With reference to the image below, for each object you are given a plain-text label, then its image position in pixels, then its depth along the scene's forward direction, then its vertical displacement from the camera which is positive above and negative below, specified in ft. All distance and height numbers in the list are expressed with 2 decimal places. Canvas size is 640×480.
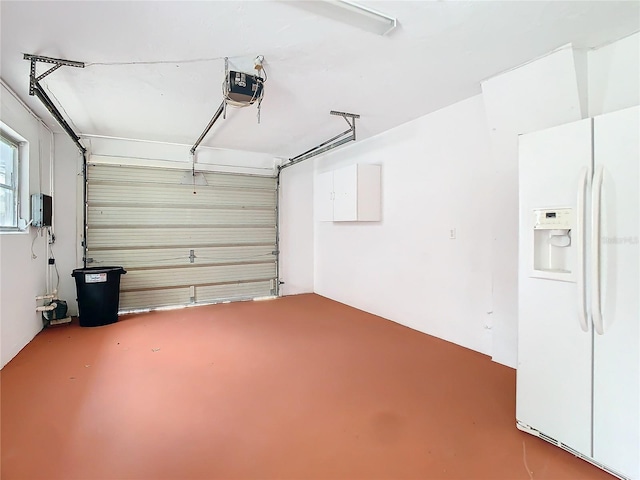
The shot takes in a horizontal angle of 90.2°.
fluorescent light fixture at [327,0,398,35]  6.35 +4.62
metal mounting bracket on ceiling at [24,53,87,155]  8.30 +4.49
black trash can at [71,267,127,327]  13.80 -2.61
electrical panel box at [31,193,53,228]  12.09 +0.99
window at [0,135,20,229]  10.69 +1.82
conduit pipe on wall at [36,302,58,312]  12.64 -2.93
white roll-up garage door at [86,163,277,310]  16.38 +0.14
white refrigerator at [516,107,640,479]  5.24 -0.93
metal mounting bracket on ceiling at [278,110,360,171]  12.82 +4.74
